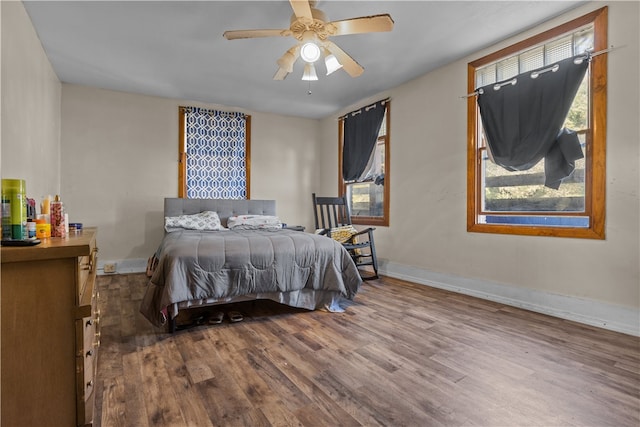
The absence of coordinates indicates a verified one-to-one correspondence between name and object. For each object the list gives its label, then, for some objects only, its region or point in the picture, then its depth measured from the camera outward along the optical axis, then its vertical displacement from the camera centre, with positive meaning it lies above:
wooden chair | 3.81 -0.21
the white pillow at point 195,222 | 3.72 -0.14
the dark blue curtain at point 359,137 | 4.24 +1.06
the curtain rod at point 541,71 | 2.24 +1.16
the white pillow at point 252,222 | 3.99 -0.16
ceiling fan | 2.00 +1.27
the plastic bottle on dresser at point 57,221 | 1.44 -0.05
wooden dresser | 1.01 -0.43
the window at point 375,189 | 4.15 +0.32
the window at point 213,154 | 4.45 +0.85
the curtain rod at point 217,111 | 4.42 +1.49
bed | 2.15 -0.48
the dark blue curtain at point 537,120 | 2.41 +0.78
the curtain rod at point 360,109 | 4.10 +1.47
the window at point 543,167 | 2.29 +0.37
